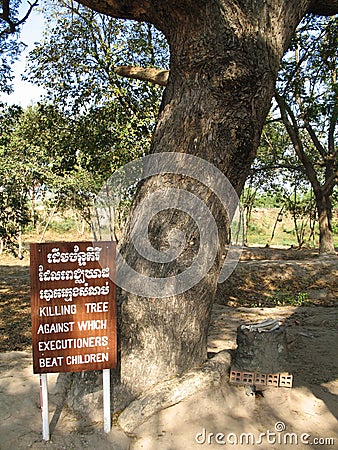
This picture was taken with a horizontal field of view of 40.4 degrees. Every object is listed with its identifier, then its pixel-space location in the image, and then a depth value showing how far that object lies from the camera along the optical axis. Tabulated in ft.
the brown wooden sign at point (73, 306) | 10.77
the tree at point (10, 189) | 25.81
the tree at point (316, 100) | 35.50
